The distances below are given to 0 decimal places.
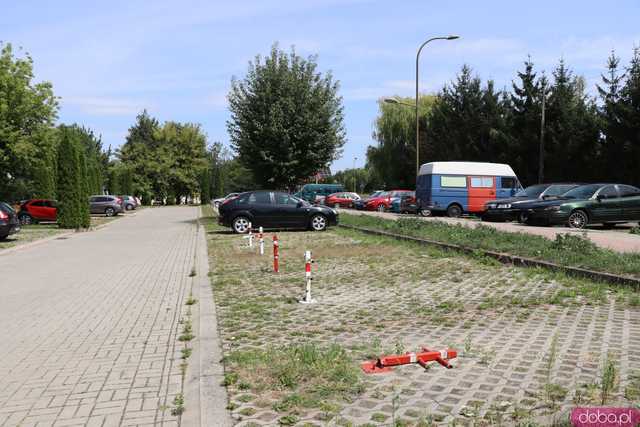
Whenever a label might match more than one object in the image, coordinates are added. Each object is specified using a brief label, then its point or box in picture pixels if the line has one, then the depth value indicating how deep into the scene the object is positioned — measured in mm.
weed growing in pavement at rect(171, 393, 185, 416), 3850
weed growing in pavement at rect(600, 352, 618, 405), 3775
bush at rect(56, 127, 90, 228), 26750
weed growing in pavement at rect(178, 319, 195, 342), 5823
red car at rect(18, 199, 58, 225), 32281
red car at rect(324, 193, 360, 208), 43906
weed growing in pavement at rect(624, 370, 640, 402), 3795
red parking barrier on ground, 4566
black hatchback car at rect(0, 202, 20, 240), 18953
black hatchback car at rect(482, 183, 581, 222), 21109
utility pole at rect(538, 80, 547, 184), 30312
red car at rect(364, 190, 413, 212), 37375
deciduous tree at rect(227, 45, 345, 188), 27734
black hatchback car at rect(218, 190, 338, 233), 20422
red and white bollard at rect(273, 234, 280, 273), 10425
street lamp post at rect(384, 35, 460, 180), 27753
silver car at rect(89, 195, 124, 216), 41844
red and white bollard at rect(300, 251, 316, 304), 7484
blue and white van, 27562
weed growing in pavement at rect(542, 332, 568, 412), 3784
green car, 18328
